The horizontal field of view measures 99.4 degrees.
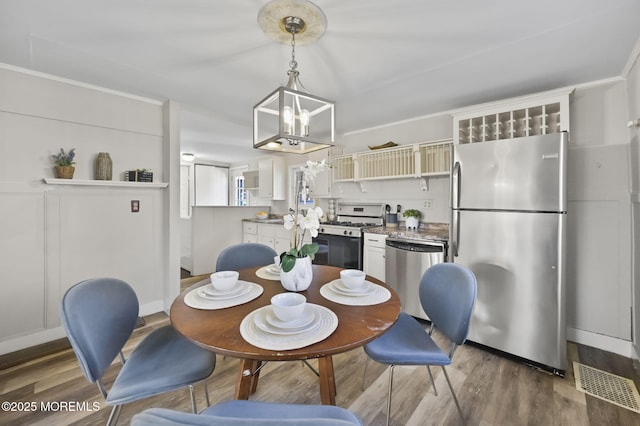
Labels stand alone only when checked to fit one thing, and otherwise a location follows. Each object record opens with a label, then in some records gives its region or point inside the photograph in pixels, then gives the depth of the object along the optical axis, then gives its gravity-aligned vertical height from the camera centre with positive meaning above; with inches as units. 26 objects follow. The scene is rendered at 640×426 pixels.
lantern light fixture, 56.8 +31.1
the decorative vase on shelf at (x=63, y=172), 92.8 +14.1
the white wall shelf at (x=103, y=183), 92.3 +11.1
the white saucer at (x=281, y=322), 39.8 -17.0
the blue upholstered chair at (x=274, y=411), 36.4 -27.4
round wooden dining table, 35.8 -17.9
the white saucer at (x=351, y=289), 56.2 -16.3
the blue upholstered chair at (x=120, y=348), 42.8 -25.2
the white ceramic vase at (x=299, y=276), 56.7 -13.4
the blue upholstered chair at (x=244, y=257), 86.3 -14.5
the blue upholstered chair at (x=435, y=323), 54.6 -24.2
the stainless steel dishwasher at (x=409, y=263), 103.6 -20.3
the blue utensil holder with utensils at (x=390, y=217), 140.4 -2.3
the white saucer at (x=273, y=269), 71.0 -15.3
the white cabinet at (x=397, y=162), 120.3 +25.1
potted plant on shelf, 93.0 +16.7
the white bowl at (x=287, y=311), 40.2 -14.7
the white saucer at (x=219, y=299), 50.2 -16.9
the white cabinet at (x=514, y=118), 88.4 +34.7
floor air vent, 67.3 -46.5
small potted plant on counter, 129.5 -2.6
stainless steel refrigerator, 77.0 -8.0
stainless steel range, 131.0 -10.7
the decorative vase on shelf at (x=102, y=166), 101.7 +17.4
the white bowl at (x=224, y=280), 54.8 -13.8
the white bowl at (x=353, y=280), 57.2 -14.2
